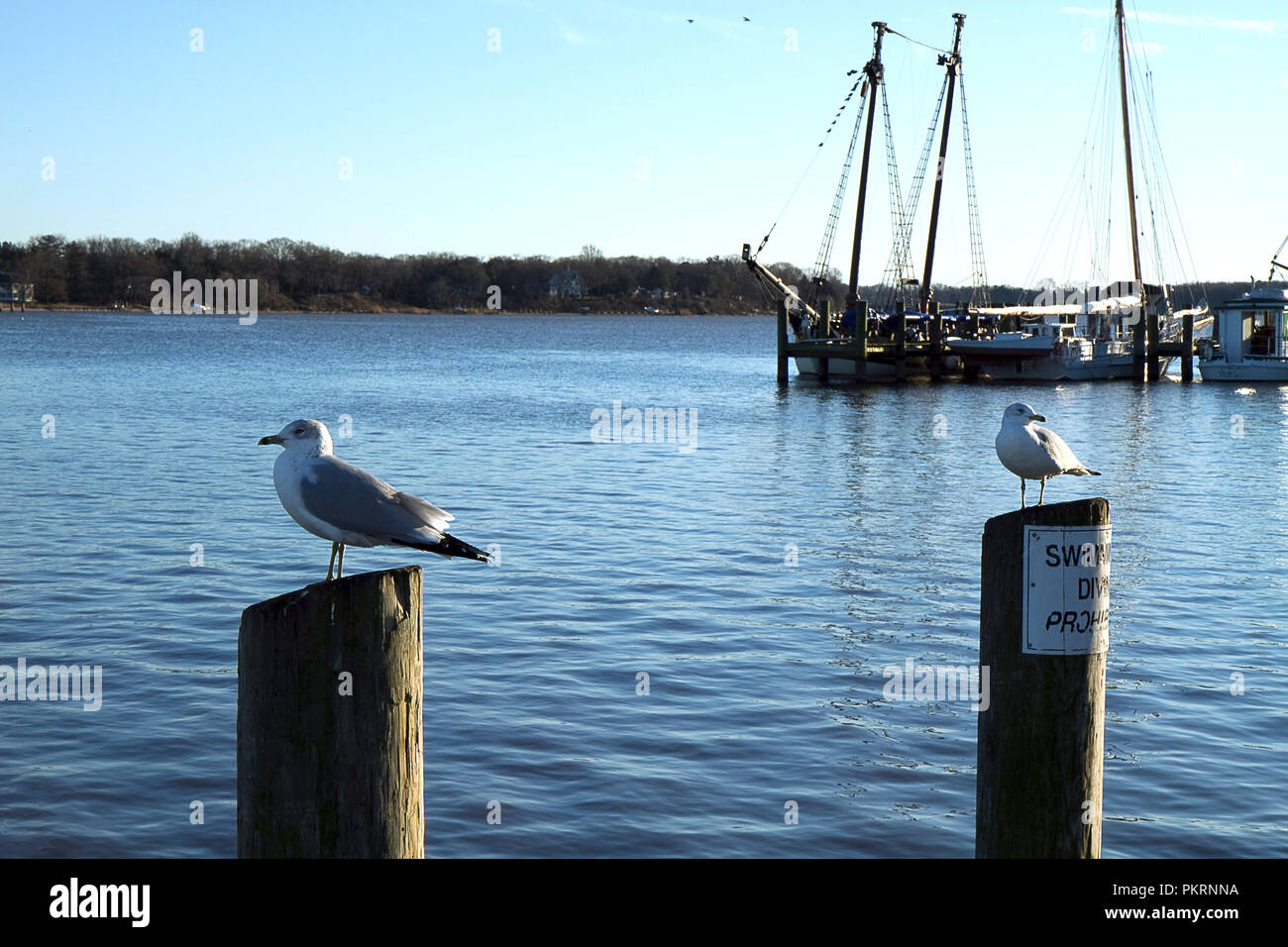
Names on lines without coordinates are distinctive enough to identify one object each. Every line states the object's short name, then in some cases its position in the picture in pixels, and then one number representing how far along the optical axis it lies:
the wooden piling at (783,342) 59.59
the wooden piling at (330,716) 3.82
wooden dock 58.31
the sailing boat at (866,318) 59.78
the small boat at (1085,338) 63.16
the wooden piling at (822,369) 62.22
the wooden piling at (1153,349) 64.56
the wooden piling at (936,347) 63.47
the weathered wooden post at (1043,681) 4.38
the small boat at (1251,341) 59.03
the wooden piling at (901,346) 61.38
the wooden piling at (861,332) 57.91
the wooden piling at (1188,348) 62.25
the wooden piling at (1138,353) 64.81
